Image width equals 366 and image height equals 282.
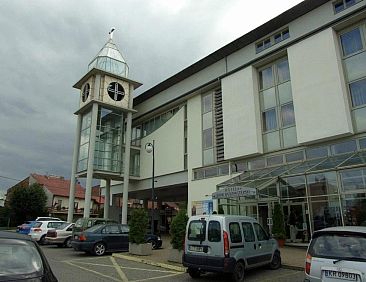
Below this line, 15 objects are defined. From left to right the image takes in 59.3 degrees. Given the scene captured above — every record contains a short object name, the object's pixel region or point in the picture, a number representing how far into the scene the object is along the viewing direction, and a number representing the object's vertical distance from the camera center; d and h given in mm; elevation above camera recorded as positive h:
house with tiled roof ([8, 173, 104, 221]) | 55125 +5092
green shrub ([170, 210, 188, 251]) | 12320 -203
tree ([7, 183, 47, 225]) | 41688 +2660
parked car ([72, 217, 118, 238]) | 17531 +95
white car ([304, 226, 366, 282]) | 4969 -512
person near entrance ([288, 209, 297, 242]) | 16781 -36
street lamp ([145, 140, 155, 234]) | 20441 +4791
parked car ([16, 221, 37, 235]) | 22750 -197
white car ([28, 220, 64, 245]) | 20266 -189
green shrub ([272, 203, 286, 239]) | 15742 -125
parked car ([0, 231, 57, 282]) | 3988 -455
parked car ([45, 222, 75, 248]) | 18400 -615
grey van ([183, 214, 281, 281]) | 8484 -584
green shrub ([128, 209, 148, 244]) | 14773 -120
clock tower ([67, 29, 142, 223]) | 29656 +9484
